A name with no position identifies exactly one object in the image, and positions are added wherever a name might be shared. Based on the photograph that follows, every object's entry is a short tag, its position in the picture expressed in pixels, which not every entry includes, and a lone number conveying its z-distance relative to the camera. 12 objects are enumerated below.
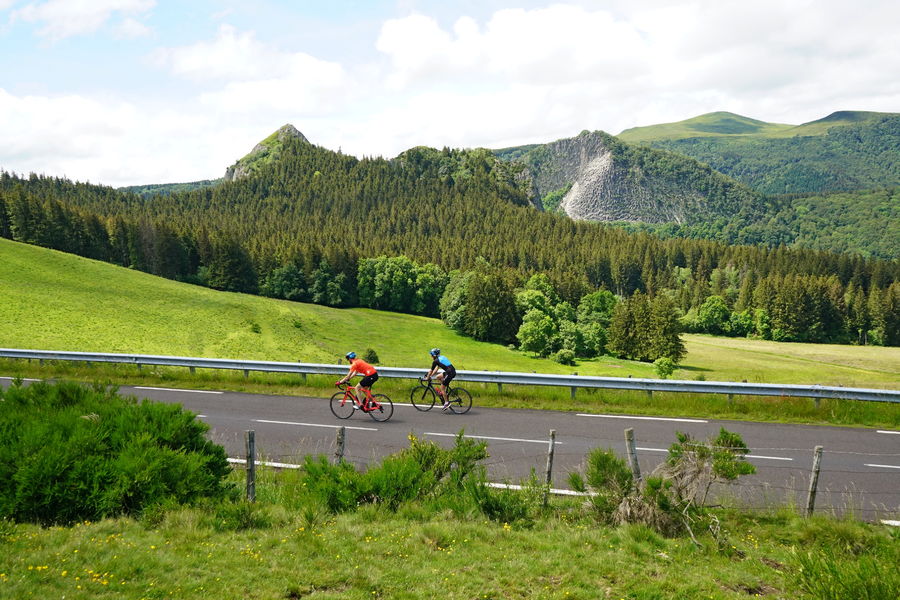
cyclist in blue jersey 16.75
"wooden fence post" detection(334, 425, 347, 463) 9.46
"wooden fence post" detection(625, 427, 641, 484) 8.21
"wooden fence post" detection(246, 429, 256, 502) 8.41
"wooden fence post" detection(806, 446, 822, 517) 8.18
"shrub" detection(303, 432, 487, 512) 8.17
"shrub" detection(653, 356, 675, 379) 54.72
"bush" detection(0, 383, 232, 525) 7.11
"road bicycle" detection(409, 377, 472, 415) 17.00
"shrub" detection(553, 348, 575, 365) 66.69
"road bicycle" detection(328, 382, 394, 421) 16.00
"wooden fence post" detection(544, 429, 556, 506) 8.52
